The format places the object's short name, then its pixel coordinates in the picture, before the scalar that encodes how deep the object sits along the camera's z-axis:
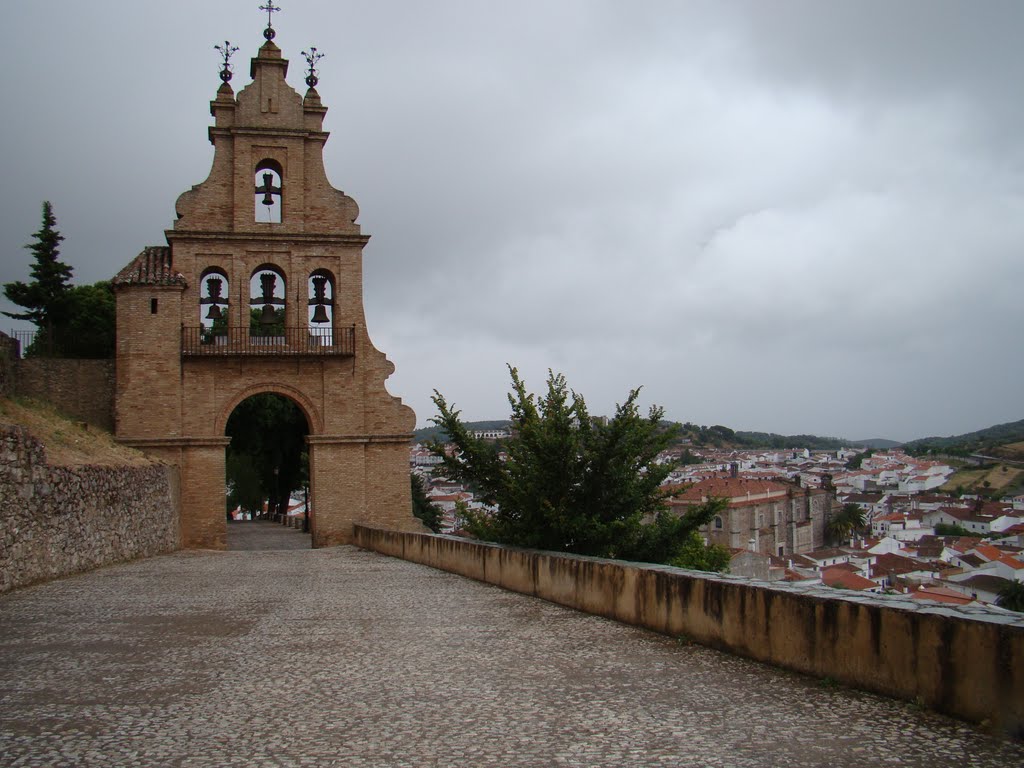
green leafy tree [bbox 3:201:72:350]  35.81
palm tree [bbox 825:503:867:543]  105.56
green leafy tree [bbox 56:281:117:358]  34.00
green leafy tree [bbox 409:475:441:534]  43.94
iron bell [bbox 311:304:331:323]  25.61
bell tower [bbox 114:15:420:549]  24.20
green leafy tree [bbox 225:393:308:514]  40.56
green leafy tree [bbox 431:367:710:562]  13.48
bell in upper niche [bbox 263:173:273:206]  26.02
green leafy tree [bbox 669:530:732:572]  38.66
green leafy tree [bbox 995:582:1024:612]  45.84
